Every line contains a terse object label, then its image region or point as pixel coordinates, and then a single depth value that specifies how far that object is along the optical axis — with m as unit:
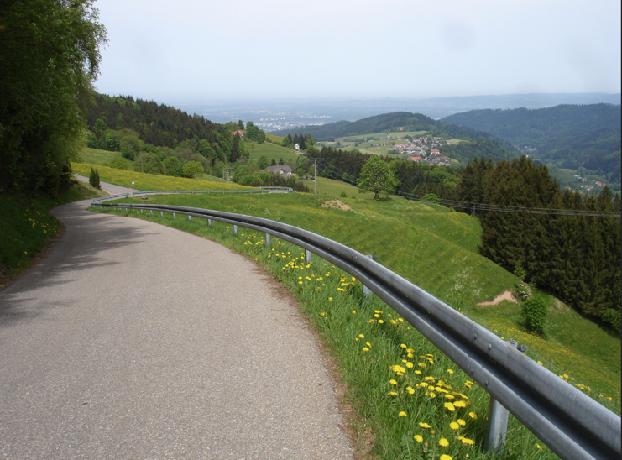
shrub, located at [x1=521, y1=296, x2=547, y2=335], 35.59
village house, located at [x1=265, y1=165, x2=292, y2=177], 188.14
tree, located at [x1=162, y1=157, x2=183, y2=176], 128.75
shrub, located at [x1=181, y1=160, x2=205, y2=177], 120.94
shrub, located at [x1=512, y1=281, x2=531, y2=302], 40.66
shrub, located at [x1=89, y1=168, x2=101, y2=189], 67.31
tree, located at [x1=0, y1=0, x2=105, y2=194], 12.32
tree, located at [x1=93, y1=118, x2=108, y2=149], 154.75
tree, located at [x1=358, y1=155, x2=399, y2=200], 110.94
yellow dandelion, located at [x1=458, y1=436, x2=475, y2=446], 3.38
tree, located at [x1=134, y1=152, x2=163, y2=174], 124.62
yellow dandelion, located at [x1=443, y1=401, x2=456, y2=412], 3.83
